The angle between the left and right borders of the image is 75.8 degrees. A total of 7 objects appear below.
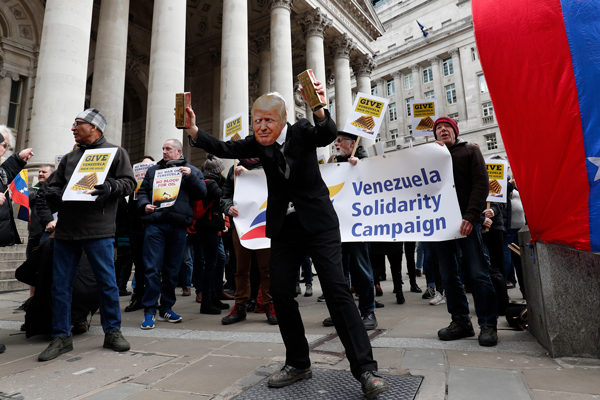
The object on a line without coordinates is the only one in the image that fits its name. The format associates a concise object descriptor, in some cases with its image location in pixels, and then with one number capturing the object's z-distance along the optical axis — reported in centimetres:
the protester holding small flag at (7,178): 355
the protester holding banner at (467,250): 343
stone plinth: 282
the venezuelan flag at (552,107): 276
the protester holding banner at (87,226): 339
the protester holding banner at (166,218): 446
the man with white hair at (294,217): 243
